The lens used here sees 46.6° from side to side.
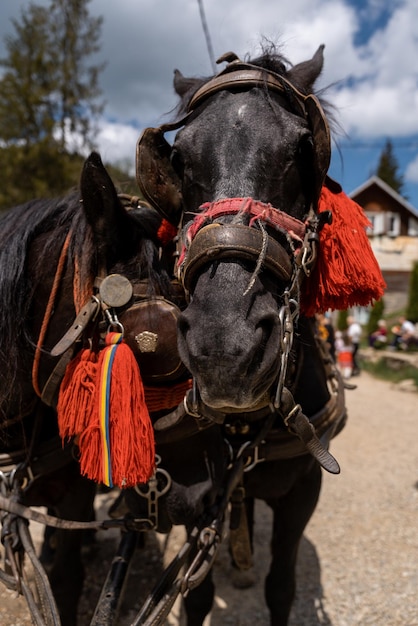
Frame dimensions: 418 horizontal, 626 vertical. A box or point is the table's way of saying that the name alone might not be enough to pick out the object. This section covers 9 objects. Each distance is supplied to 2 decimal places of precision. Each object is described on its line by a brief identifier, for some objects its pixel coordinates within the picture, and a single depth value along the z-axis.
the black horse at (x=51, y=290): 1.45
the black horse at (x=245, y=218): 1.10
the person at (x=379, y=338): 15.08
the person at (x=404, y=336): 13.42
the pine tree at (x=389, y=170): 43.00
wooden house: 19.61
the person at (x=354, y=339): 11.59
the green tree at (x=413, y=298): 16.16
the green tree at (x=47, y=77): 9.14
